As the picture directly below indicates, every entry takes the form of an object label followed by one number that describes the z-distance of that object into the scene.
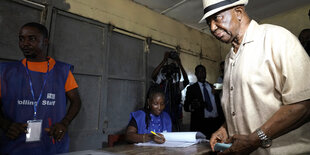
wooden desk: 1.07
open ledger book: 1.35
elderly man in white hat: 0.78
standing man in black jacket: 3.15
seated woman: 1.74
